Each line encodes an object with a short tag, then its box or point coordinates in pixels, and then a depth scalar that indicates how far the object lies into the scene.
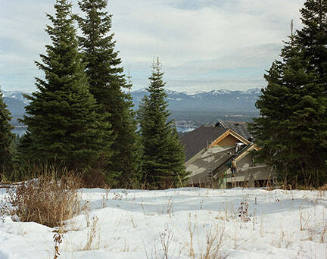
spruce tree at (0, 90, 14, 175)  23.16
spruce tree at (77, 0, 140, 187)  18.47
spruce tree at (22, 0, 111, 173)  13.64
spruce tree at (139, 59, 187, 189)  22.19
